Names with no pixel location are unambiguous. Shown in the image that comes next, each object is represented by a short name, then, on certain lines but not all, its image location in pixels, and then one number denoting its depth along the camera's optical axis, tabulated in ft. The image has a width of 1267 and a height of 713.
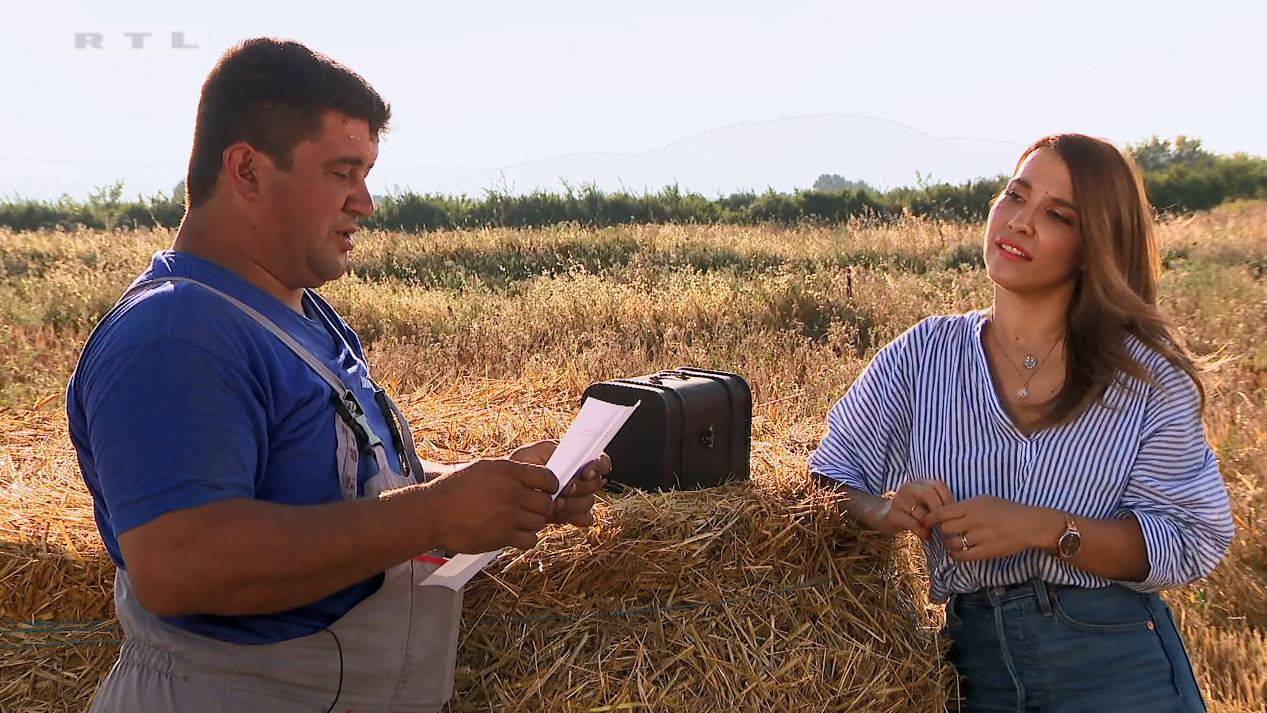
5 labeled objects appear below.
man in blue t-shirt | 5.48
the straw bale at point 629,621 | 8.48
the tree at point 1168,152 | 115.65
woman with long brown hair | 8.67
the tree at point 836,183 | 90.74
